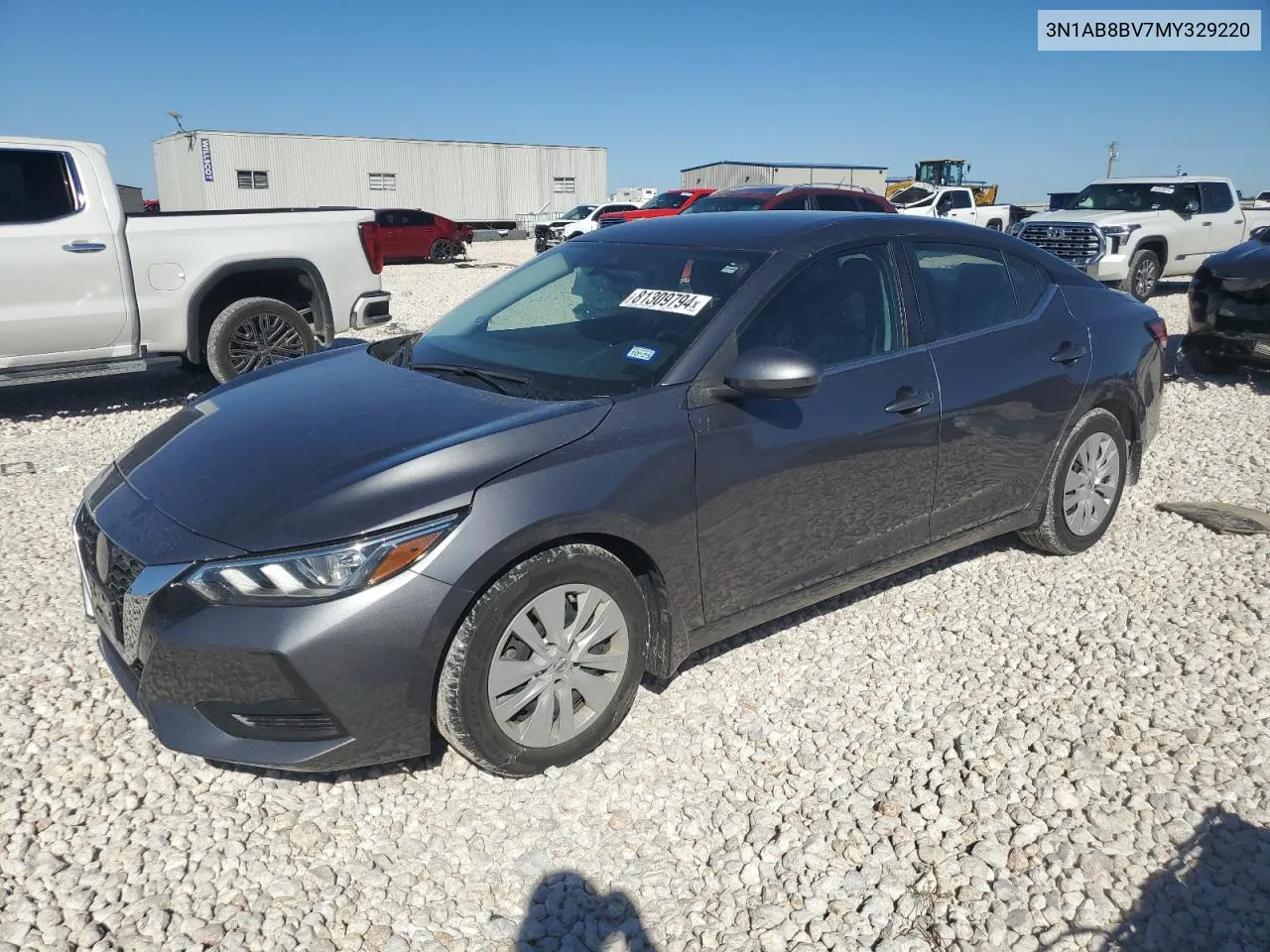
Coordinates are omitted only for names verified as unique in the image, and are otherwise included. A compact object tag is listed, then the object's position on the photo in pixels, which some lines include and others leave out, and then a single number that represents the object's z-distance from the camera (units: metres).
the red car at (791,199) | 15.18
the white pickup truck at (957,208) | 21.17
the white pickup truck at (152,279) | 6.85
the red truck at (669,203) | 21.95
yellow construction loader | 36.50
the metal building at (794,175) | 37.88
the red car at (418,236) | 26.14
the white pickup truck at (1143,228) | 13.29
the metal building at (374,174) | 34.38
